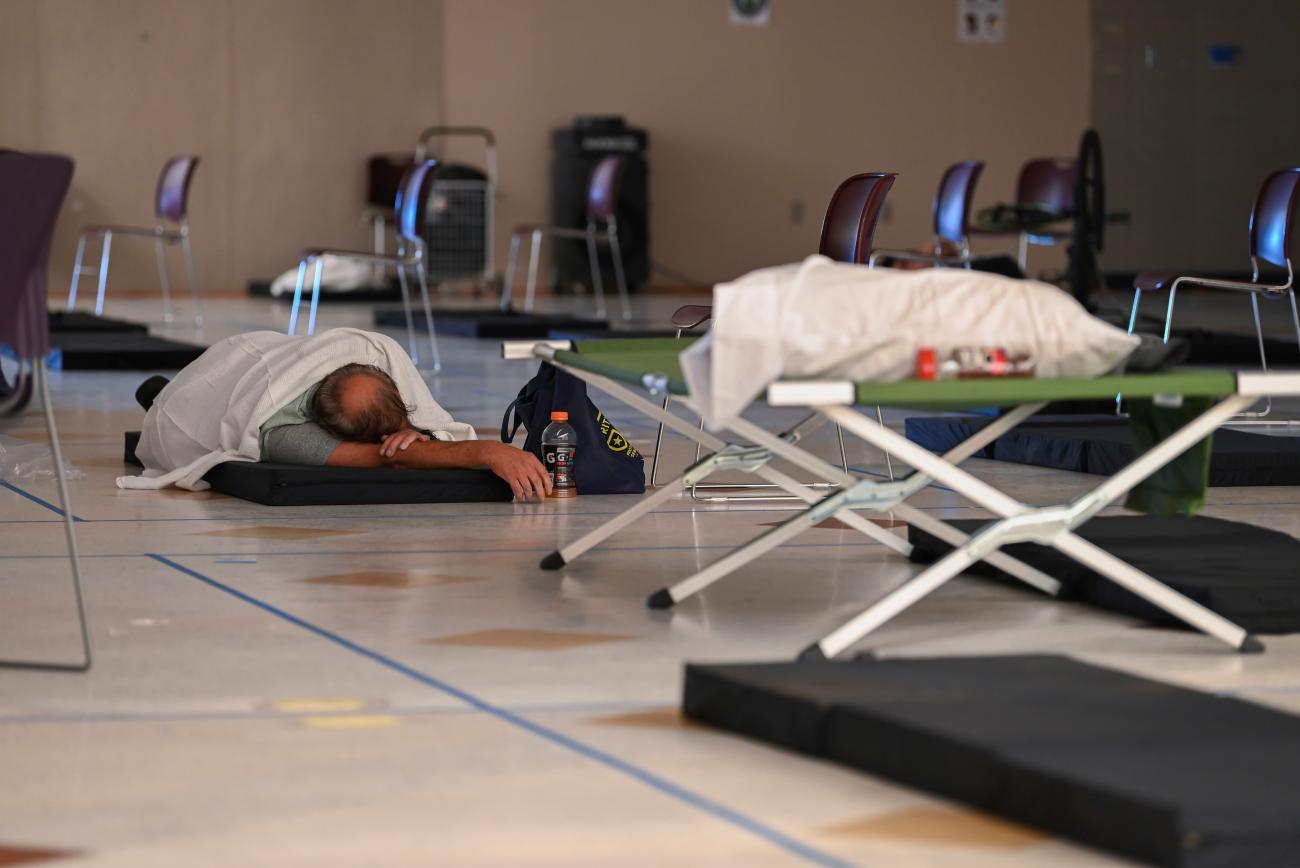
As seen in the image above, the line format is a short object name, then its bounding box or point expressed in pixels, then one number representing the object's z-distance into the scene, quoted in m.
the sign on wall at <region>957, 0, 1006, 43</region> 27.00
